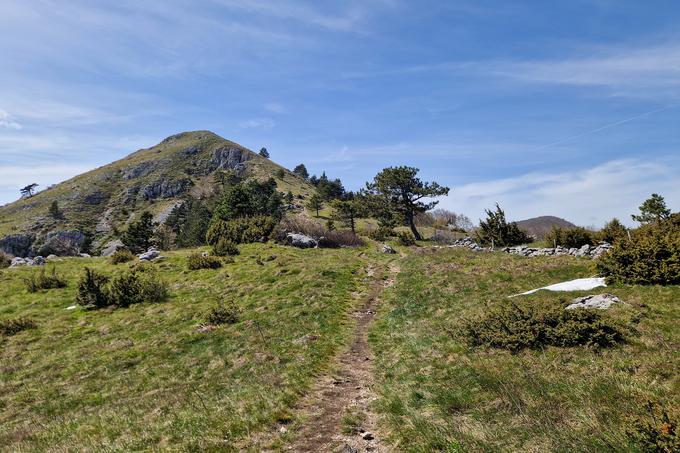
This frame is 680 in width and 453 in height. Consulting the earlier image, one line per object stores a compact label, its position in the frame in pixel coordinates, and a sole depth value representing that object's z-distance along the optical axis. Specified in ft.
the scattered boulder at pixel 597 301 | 45.09
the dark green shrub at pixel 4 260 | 140.93
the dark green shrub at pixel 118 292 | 90.63
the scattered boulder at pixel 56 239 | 443.04
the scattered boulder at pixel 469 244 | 140.97
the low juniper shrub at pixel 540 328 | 36.50
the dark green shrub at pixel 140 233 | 198.80
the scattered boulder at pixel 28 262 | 139.95
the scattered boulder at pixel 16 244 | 476.13
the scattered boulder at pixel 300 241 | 165.27
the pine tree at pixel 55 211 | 557.33
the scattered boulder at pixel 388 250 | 155.90
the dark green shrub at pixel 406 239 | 194.90
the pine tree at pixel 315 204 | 371.76
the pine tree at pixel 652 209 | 131.53
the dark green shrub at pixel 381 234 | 222.28
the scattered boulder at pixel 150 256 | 137.80
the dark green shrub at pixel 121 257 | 137.59
